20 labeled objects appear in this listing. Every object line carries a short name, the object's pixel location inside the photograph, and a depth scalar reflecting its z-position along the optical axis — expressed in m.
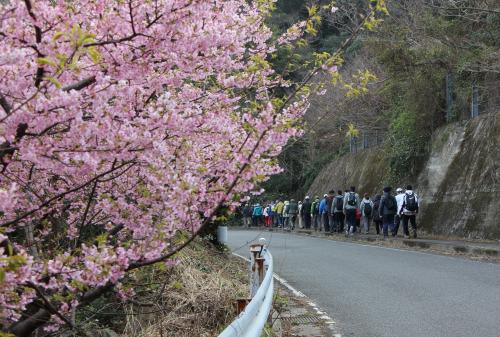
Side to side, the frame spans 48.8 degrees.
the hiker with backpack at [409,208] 20.05
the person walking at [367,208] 24.50
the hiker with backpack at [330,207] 27.56
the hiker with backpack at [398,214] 21.08
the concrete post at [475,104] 22.39
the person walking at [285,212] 35.65
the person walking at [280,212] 37.97
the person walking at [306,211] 33.03
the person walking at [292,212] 34.69
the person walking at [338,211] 25.59
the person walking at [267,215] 41.63
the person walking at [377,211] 23.70
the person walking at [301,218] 34.58
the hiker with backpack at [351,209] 23.97
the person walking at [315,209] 30.99
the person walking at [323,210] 28.39
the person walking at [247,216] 45.28
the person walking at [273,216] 40.41
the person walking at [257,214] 43.56
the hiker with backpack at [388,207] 21.48
